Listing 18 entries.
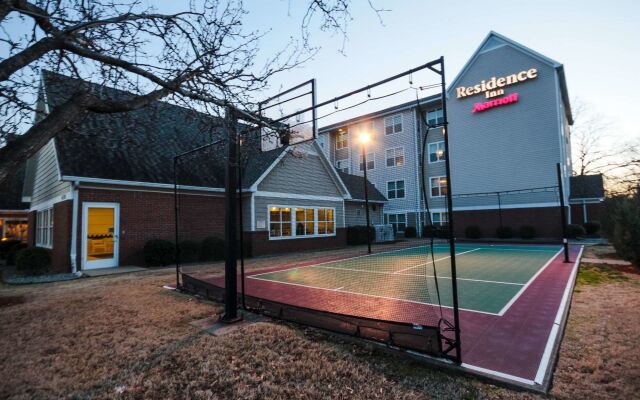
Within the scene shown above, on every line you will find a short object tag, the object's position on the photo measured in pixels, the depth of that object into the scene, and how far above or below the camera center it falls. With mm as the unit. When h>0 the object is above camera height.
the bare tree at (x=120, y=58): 3756 +2293
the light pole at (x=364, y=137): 17703 +4481
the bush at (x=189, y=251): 14913 -1247
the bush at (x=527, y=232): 25438 -1341
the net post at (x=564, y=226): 12230 -474
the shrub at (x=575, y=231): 25359 -1352
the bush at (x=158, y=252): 13672 -1178
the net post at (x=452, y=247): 4173 -399
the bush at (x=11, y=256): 16531 -1394
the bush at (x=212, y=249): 15703 -1263
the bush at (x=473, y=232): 27766 -1346
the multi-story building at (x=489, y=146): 25469 +6209
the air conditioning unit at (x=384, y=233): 26219 -1192
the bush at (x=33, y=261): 12156 -1252
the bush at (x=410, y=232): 30719 -1329
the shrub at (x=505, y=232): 26319 -1345
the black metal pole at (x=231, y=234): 6188 -229
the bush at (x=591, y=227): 27250 -1163
